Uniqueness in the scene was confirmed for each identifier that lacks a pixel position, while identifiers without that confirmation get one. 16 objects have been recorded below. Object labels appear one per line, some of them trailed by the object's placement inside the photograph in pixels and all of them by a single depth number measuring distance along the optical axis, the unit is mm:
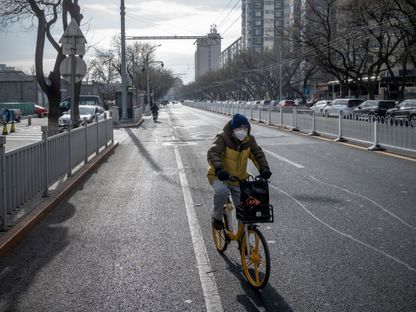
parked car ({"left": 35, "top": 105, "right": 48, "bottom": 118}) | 57481
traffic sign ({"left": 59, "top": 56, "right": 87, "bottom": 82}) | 13792
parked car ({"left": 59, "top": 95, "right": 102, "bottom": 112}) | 41562
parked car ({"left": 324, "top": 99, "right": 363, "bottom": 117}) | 43975
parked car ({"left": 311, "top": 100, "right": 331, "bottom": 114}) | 52344
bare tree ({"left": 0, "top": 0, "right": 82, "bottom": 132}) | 19000
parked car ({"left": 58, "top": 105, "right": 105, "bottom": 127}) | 32213
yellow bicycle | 5000
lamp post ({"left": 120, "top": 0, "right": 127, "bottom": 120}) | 35150
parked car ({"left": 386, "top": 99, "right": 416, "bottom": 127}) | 31281
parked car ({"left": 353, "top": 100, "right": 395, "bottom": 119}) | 37359
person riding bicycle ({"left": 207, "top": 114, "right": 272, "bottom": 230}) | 5429
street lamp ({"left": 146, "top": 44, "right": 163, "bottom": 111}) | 78100
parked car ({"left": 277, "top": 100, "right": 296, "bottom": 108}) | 62978
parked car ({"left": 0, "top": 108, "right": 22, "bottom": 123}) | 38731
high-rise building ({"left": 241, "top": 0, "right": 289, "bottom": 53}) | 153500
